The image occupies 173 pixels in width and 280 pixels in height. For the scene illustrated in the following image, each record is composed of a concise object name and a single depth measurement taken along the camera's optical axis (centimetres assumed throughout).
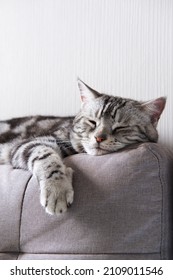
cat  105
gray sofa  94
